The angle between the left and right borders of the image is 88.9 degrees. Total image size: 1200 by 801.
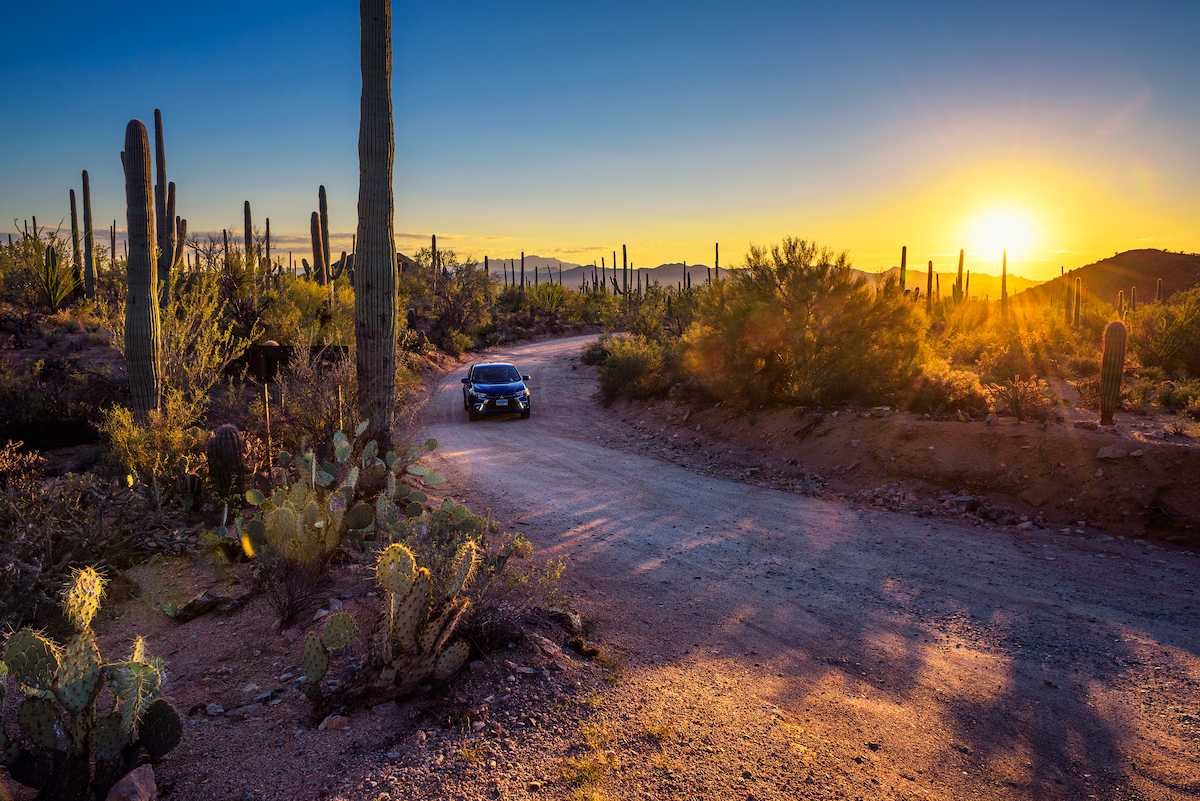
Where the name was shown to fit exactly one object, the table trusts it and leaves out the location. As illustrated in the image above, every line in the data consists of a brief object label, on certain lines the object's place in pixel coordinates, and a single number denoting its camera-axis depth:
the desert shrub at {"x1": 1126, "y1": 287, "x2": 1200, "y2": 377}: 17.28
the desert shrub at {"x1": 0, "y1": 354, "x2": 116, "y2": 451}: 12.34
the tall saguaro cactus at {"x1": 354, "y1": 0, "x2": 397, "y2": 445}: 8.14
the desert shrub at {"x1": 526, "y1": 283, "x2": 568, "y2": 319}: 50.69
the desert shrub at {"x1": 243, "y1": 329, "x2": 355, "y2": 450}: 8.73
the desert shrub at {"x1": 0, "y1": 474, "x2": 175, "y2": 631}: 4.73
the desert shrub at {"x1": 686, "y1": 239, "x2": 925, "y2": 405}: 12.04
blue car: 16.09
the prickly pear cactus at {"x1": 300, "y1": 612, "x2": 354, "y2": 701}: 3.54
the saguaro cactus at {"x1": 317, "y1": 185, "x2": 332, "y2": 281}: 27.42
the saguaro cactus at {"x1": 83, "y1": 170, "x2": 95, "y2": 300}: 23.08
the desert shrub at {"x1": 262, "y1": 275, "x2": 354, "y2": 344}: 19.25
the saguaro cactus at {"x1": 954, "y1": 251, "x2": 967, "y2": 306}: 37.19
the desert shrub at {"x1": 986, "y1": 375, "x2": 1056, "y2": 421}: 9.62
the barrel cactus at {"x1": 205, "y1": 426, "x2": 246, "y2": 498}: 7.45
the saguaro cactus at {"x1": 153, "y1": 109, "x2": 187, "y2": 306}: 12.45
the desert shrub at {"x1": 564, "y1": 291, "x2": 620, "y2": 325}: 48.94
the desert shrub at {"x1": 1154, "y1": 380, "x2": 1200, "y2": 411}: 12.82
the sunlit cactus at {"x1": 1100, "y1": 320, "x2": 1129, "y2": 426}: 9.81
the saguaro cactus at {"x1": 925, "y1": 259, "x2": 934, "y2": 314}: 32.58
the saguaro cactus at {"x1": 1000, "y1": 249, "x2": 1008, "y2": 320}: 32.39
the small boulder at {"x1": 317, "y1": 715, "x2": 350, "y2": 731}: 3.45
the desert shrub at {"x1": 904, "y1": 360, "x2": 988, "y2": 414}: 10.80
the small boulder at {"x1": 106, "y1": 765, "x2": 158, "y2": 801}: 2.69
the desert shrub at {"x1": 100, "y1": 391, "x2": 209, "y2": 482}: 7.86
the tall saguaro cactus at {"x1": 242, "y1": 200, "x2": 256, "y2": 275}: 26.89
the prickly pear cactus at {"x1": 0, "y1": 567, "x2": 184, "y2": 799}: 2.72
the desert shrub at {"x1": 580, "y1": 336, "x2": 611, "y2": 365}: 25.95
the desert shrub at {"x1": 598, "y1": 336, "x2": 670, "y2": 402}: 16.86
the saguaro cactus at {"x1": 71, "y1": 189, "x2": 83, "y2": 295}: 23.09
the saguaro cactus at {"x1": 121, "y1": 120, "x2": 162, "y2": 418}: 9.50
